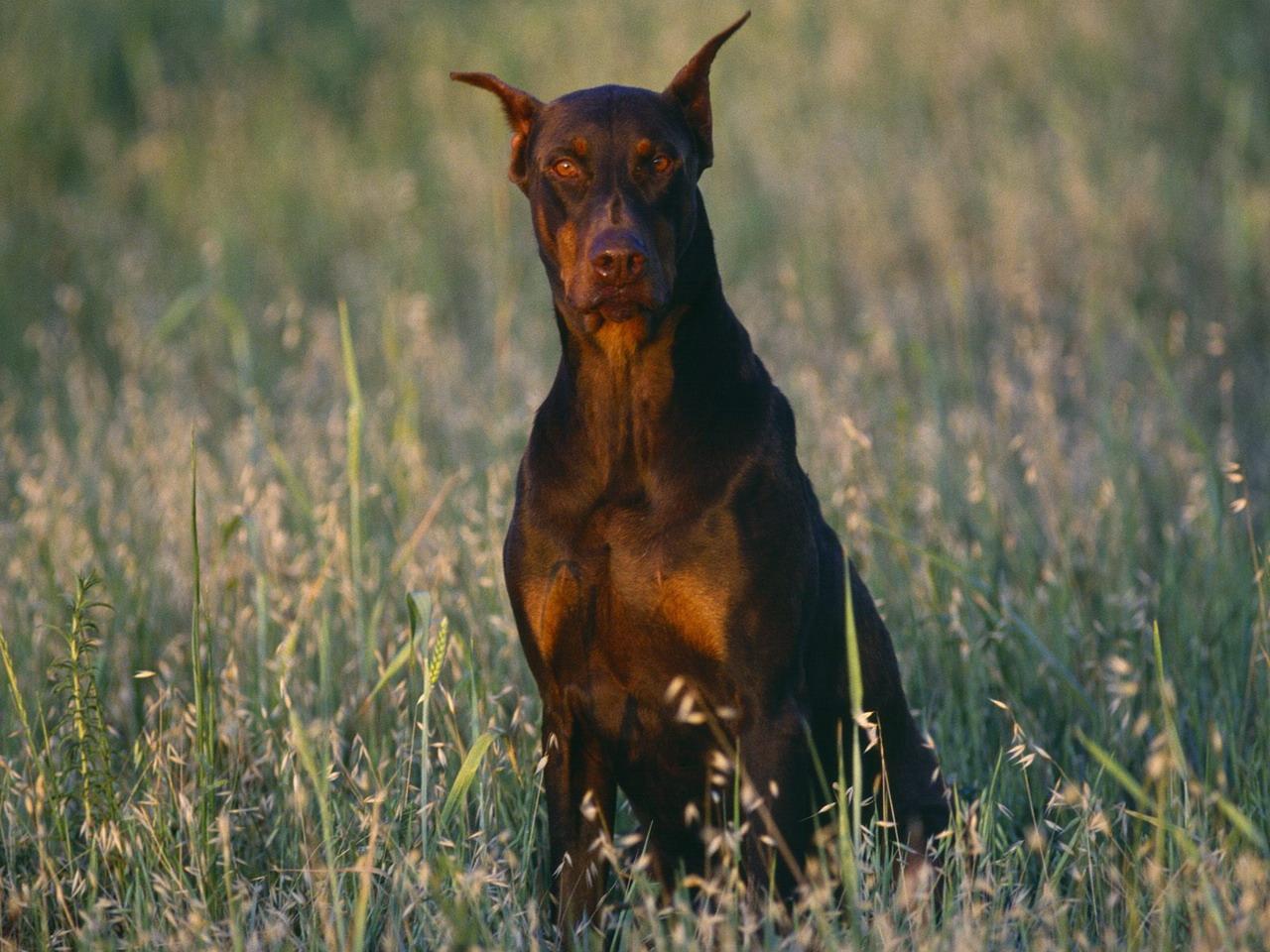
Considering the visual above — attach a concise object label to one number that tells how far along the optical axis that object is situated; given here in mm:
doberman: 5754
